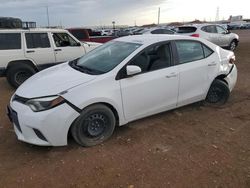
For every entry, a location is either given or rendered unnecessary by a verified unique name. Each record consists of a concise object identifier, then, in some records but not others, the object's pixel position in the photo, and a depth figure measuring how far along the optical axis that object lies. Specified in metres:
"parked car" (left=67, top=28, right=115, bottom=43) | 8.84
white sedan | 2.68
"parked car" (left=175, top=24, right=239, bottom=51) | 10.17
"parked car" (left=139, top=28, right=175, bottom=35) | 11.55
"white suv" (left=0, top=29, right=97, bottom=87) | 5.62
